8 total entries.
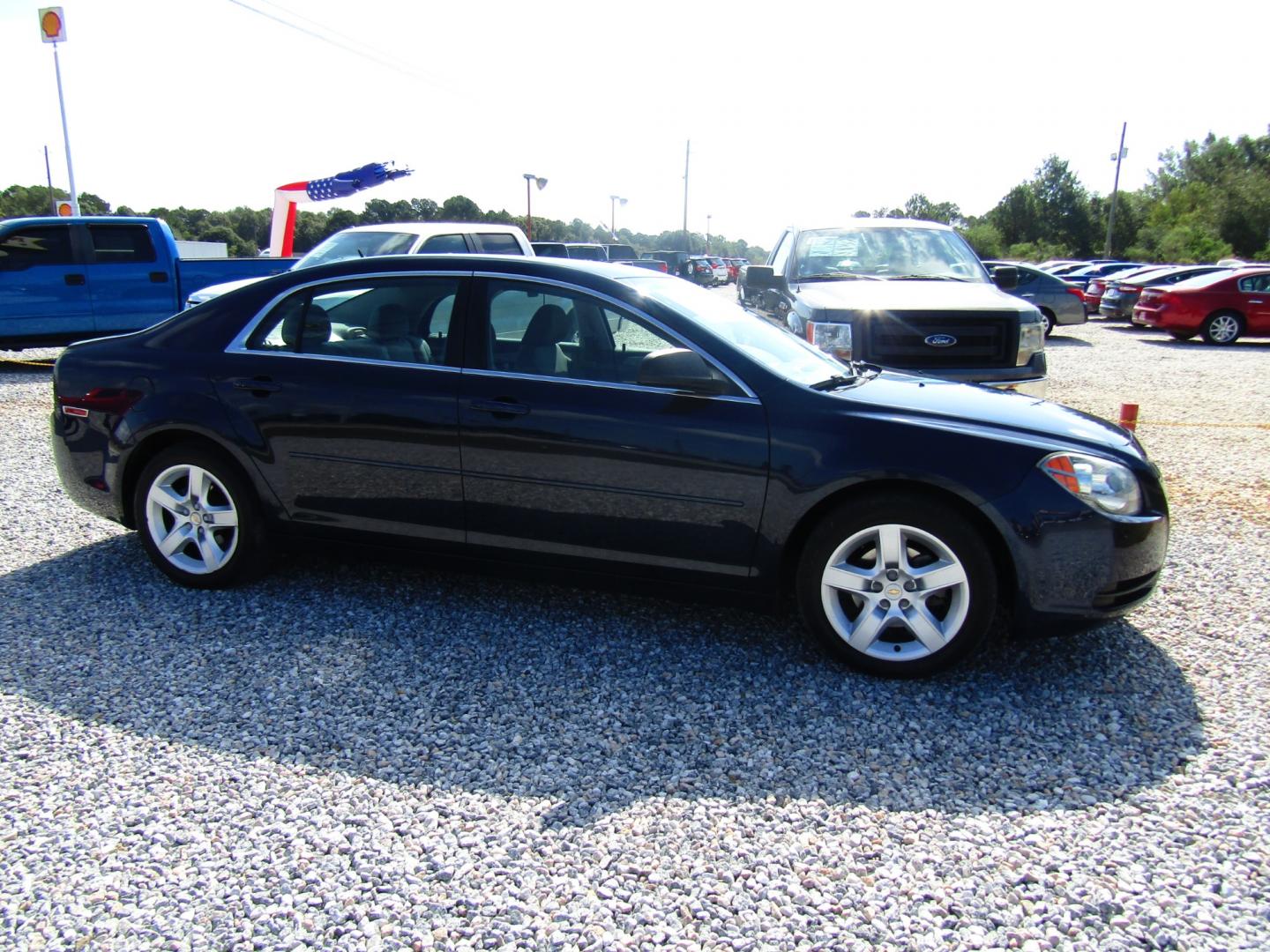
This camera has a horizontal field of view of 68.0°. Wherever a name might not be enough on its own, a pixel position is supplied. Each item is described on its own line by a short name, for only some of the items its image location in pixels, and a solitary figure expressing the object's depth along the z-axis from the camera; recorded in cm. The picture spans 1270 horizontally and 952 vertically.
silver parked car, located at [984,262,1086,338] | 1936
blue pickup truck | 1256
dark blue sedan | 362
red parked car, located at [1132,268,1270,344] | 1873
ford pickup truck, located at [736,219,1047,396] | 679
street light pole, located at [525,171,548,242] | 3388
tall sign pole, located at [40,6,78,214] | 2145
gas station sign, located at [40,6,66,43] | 2145
